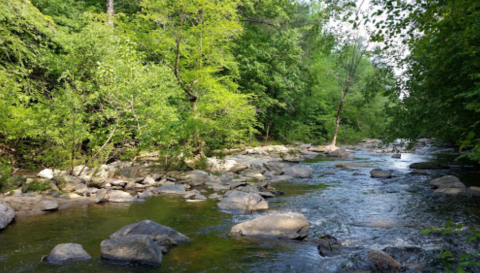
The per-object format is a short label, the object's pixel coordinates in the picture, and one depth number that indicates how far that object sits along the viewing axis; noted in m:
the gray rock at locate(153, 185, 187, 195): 9.41
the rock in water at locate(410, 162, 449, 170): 14.13
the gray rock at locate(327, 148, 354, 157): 20.55
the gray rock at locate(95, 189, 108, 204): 8.09
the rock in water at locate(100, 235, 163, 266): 4.46
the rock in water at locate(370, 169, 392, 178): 12.23
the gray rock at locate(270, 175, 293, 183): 11.75
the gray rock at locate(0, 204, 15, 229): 5.80
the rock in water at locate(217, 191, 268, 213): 7.50
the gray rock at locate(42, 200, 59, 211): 7.09
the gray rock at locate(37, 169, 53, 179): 9.82
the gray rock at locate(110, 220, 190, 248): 5.17
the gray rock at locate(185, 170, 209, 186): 11.02
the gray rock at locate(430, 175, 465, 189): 9.41
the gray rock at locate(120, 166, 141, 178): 11.25
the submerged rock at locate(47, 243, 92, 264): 4.46
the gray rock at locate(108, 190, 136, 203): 8.26
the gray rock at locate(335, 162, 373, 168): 15.15
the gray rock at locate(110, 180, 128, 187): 9.94
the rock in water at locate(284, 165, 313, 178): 12.51
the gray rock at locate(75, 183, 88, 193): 8.80
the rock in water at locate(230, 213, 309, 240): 5.66
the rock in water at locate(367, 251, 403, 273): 4.29
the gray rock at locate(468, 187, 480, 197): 8.73
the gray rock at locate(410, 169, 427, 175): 12.61
